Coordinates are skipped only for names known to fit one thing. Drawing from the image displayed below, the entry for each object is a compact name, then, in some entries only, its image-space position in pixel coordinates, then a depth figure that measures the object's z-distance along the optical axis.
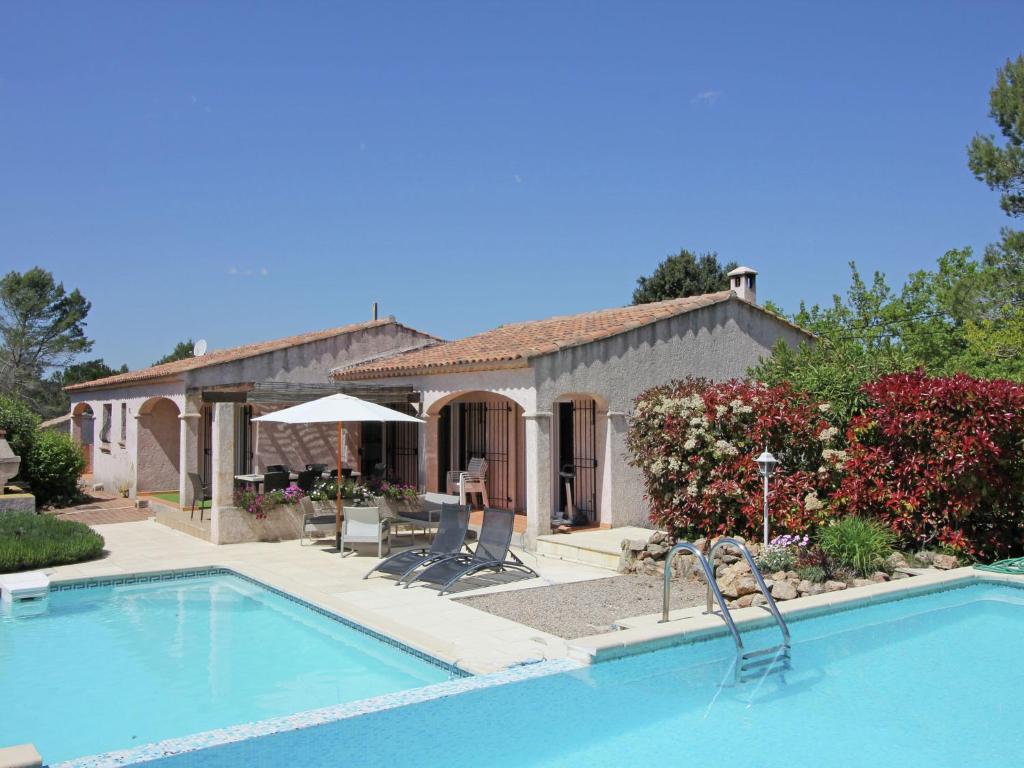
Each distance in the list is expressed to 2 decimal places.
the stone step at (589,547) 12.97
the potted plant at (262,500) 15.79
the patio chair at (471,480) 17.64
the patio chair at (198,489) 17.72
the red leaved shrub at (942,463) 11.26
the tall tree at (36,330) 48.91
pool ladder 7.46
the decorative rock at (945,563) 11.20
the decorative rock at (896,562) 10.72
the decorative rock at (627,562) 12.24
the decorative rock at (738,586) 9.74
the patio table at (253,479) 17.82
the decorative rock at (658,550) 12.09
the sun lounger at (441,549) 11.64
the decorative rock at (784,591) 9.72
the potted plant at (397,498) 16.55
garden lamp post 11.24
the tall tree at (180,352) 74.69
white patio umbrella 14.15
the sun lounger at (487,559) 11.15
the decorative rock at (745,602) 9.45
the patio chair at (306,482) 16.59
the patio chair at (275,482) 16.61
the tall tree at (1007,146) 24.14
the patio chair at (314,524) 15.16
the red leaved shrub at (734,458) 12.17
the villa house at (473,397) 15.30
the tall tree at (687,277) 41.69
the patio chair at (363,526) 13.73
